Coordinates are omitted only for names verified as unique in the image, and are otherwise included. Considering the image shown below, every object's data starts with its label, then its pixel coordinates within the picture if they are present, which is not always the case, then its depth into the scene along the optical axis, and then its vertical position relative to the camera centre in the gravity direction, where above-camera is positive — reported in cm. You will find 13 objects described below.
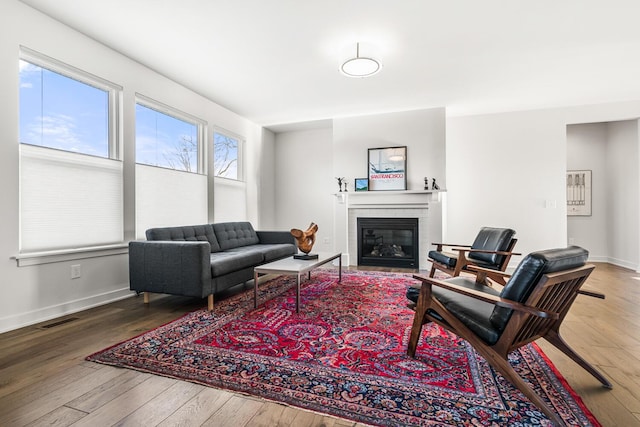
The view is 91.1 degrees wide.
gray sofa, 290 -52
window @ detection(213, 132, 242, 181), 514 +98
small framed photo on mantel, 554 +49
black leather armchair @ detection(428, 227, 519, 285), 350 -53
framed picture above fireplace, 533 +75
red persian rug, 147 -93
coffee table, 290 -54
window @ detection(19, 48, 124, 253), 271 +52
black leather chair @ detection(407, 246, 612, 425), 146 -54
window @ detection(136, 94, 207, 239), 377 +60
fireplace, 529 -54
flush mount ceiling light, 326 +156
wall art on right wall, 581 +32
